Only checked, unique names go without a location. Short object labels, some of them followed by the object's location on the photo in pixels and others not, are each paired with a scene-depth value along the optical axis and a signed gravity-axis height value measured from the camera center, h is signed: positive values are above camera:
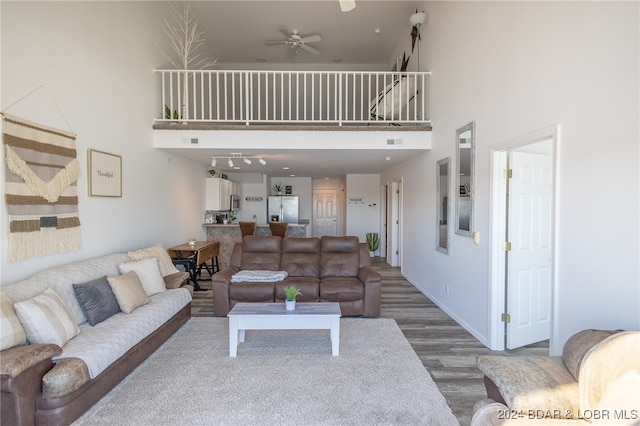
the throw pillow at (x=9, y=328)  1.91 -0.76
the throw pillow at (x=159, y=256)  3.67 -0.60
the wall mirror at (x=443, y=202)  4.14 +0.05
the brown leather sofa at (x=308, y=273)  3.91 -0.92
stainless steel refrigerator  9.91 -0.06
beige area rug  2.10 -1.41
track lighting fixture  5.33 +0.87
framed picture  3.38 +0.38
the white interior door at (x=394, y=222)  7.34 -0.39
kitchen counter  6.80 -0.65
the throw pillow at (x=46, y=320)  2.08 -0.78
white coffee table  2.90 -1.07
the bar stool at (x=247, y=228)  6.57 -0.46
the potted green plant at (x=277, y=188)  10.52 +0.61
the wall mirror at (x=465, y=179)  3.49 +0.31
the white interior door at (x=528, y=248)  3.08 -0.43
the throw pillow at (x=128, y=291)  2.92 -0.82
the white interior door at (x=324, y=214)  11.36 -0.29
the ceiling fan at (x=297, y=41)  5.67 +3.06
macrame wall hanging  2.46 +0.16
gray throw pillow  2.67 -0.82
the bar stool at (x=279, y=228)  7.17 -0.50
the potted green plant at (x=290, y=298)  3.02 -0.89
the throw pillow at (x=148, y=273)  3.38 -0.74
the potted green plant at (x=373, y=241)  8.49 -0.95
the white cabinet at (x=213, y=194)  6.92 +0.27
